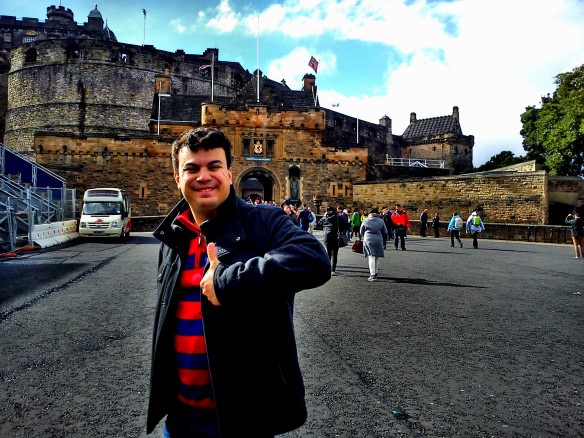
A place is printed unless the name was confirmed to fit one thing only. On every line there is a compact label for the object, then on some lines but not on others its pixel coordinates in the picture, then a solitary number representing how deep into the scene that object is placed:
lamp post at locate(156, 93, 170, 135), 36.02
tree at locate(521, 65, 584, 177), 29.70
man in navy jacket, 1.42
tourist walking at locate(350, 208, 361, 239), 18.80
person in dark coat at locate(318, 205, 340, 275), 9.25
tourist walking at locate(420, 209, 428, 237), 21.52
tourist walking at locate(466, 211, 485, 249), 15.64
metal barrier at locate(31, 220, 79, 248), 13.77
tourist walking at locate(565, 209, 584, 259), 13.09
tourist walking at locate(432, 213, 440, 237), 21.82
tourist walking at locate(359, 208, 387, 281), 8.46
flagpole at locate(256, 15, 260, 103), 34.91
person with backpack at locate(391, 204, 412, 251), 15.44
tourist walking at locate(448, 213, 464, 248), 16.36
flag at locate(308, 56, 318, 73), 36.57
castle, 29.64
